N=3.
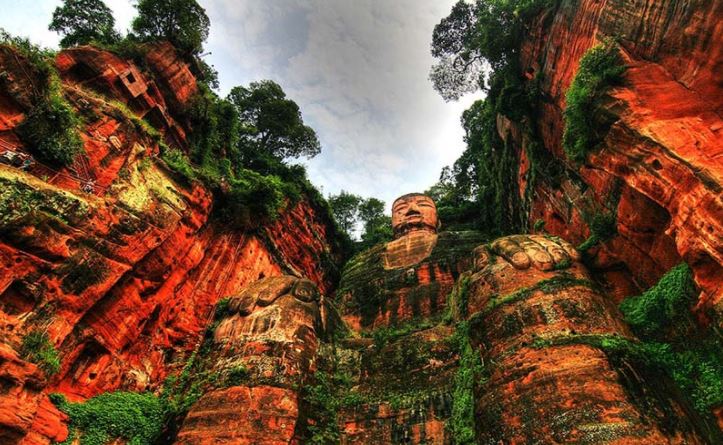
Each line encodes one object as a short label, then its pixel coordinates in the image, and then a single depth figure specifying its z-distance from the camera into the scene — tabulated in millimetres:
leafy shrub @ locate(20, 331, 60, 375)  9664
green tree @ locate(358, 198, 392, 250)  39594
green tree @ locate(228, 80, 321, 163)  30797
